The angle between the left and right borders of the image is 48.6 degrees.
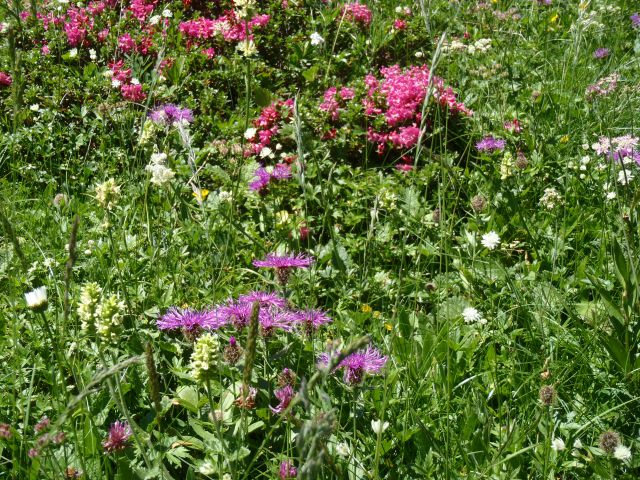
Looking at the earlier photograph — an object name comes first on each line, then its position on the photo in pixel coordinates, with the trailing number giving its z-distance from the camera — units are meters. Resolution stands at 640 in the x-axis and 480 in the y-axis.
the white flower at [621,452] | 1.60
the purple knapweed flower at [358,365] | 1.71
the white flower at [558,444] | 1.66
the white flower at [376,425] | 1.63
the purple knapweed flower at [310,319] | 1.84
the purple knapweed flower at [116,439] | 1.66
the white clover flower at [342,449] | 1.61
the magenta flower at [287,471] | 1.52
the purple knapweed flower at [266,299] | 1.86
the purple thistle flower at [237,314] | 1.80
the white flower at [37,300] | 1.20
